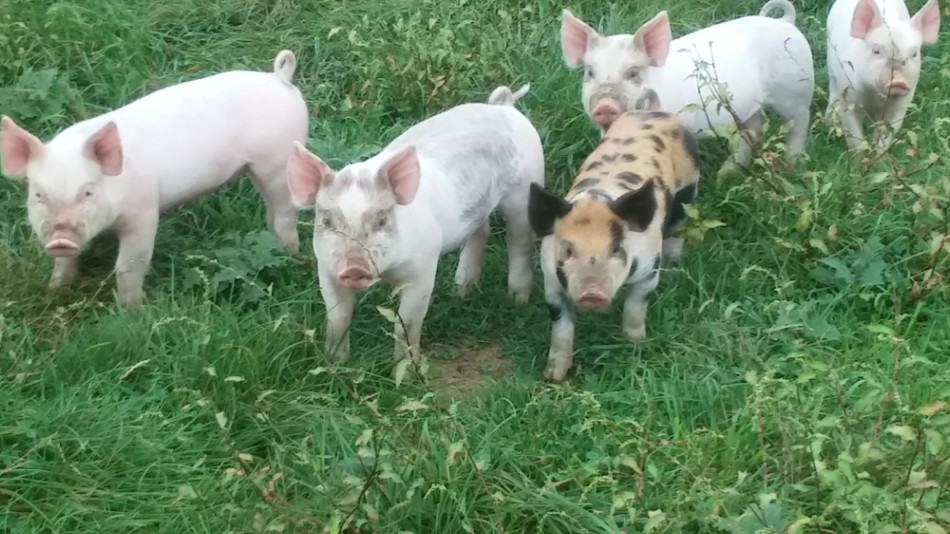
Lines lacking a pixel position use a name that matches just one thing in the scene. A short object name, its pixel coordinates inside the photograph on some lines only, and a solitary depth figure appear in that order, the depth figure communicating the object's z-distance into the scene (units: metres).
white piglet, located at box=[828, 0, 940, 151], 5.03
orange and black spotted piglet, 3.58
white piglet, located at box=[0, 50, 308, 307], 3.83
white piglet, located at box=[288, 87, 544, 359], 3.52
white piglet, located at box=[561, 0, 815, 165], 4.70
